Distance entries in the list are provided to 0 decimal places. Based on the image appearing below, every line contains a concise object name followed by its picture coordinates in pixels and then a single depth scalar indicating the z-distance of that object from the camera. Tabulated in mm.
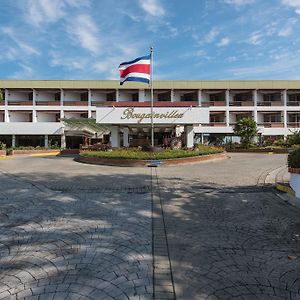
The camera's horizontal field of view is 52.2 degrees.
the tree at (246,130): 34656
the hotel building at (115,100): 42156
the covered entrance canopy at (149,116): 25266
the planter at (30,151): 32559
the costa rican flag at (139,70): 20281
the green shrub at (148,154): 18938
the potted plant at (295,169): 8453
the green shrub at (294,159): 8797
